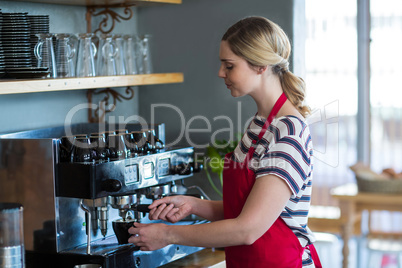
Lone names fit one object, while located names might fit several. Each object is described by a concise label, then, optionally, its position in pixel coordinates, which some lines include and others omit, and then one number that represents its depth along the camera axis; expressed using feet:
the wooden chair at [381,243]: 15.07
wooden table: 12.87
